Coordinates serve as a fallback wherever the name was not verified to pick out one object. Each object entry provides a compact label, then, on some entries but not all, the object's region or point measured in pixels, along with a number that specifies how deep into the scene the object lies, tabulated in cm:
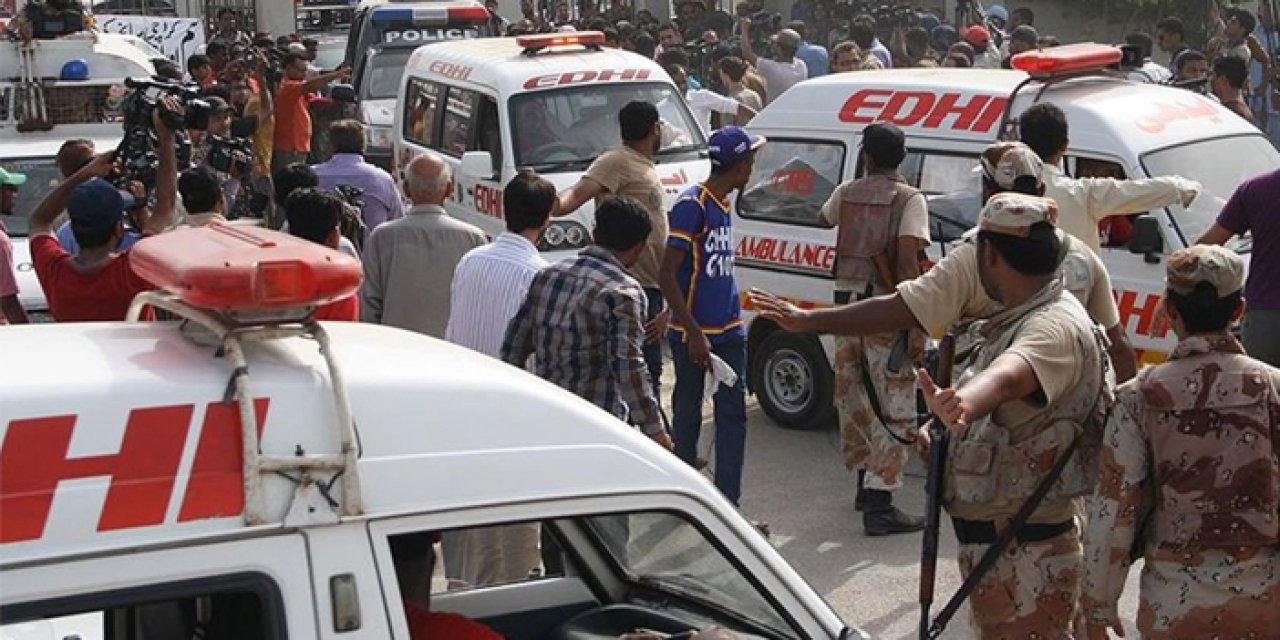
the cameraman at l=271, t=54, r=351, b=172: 1521
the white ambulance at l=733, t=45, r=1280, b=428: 816
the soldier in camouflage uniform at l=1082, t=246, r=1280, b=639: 437
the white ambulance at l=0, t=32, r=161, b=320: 1139
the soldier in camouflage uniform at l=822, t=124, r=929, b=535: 757
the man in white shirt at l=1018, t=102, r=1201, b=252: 709
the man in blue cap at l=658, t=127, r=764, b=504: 736
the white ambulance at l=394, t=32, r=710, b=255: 1175
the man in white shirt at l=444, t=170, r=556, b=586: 625
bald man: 725
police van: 1817
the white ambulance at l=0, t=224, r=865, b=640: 267
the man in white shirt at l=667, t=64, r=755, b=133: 1320
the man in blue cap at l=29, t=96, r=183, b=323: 607
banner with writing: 2130
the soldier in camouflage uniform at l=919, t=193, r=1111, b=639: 461
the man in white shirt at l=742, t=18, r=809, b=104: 1534
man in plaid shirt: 593
